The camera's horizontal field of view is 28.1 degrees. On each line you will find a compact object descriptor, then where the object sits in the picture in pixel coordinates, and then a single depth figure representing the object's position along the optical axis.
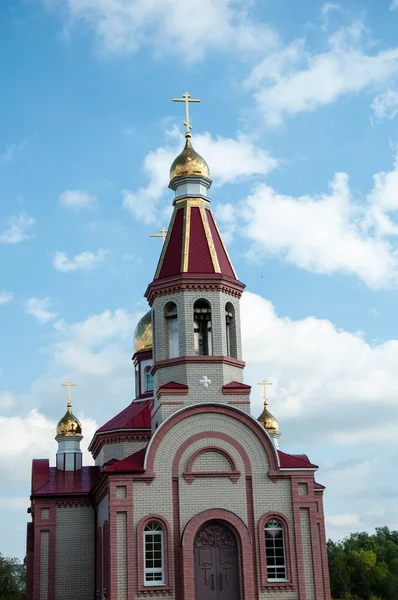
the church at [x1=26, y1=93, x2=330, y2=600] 19.56
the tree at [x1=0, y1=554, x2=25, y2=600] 47.47
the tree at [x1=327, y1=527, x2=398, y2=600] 53.81
